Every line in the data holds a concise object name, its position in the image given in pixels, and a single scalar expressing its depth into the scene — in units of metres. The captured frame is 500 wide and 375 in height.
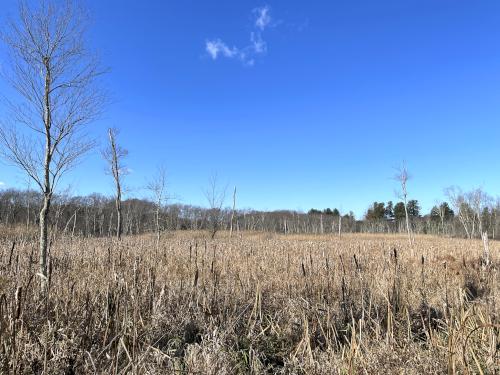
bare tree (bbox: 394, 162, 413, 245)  23.14
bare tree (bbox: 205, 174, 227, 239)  26.48
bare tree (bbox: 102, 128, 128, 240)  20.84
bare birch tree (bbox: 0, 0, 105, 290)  5.05
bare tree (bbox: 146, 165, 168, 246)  22.03
